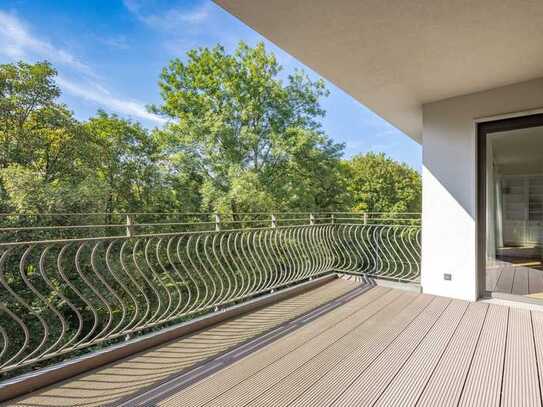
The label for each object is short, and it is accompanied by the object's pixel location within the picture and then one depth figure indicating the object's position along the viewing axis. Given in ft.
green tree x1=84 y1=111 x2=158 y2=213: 30.71
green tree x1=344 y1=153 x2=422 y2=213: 54.90
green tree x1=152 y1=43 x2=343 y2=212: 34.27
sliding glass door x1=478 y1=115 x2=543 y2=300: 10.49
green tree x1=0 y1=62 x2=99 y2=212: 23.97
